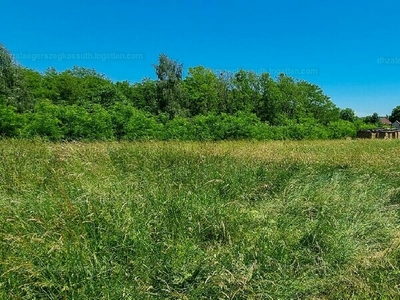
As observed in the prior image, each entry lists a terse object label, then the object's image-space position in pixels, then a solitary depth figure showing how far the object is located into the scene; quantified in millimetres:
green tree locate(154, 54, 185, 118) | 30422
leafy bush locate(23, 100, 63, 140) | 13328
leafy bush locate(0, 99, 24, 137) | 12797
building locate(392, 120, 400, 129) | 75675
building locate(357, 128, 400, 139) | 26981
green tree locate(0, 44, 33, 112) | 25094
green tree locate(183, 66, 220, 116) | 38000
